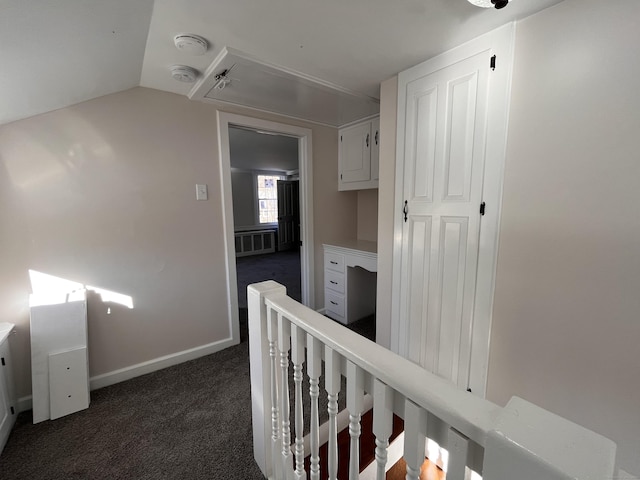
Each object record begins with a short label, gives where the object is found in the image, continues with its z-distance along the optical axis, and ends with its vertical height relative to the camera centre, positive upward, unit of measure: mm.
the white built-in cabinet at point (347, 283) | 2748 -870
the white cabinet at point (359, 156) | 2611 +514
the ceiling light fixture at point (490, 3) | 1052 +831
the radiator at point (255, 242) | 6406 -932
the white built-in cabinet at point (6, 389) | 1430 -1032
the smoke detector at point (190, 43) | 1348 +854
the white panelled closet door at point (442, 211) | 1465 -43
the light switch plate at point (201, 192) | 2160 +114
